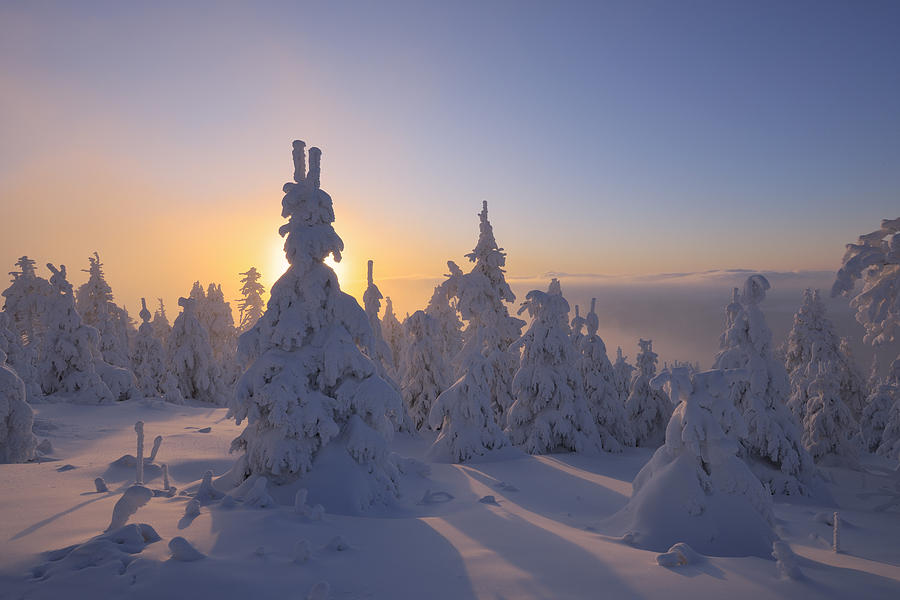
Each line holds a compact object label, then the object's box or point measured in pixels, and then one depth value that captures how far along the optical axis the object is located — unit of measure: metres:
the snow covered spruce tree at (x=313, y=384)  11.93
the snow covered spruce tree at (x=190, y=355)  40.75
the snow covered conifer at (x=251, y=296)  51.94
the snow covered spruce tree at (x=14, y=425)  15.80
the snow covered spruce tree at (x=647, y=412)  30.78
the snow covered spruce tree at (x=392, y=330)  45.69
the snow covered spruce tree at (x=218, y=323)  49.38
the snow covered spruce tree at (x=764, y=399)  19.73
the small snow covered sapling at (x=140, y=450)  12.99
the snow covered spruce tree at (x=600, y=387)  28.23
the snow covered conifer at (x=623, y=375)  33.91
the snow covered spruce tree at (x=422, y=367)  29.89
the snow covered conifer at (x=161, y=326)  57.78
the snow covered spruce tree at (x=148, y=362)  40.47
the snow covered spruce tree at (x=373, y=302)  28.31
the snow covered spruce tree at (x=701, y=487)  9.67
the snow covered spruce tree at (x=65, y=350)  31.39
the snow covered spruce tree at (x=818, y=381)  27.69
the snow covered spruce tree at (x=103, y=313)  39.19
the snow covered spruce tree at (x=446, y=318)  32.57
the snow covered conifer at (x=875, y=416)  28.73
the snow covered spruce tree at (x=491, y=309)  28.89
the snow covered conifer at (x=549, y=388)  24.42
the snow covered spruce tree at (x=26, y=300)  41.94
